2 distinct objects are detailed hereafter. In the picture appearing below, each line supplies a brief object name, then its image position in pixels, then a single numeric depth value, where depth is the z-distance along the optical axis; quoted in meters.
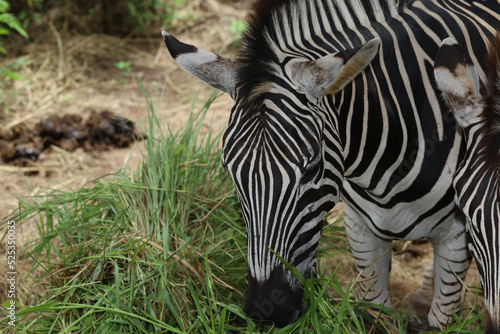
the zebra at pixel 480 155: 4.68
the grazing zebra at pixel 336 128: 5.05
